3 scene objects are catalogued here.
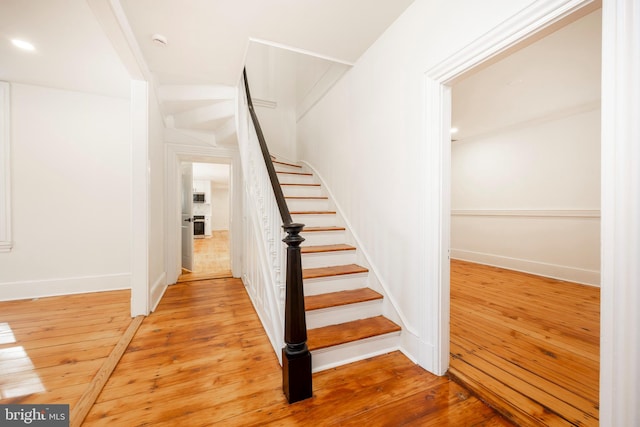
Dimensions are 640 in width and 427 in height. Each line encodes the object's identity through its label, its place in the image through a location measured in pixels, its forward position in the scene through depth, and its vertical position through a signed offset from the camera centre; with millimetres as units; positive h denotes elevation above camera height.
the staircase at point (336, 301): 1793 -721
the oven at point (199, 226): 10527 -566
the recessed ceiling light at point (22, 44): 2232 +1546
